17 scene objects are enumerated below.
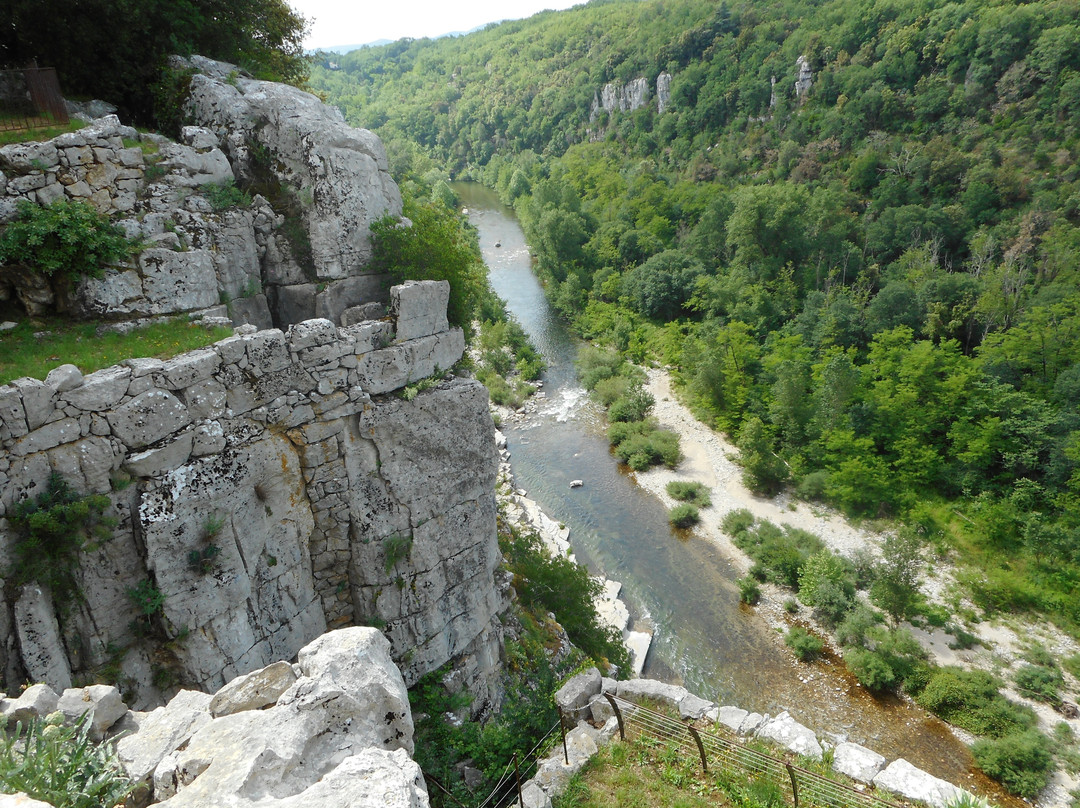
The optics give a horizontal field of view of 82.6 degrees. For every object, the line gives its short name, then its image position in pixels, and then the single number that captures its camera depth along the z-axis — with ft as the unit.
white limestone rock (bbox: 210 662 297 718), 19.75
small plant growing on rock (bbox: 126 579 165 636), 27.30
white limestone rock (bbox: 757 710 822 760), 30.94
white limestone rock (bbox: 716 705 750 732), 32.96
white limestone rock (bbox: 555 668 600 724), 35.32
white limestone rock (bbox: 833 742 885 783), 29.09
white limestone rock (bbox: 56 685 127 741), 20.15
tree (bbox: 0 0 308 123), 34.50
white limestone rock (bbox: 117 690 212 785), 17.94
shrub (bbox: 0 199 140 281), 27.22
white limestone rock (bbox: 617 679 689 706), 35.09
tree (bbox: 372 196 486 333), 37.24
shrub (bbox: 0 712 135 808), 14.80
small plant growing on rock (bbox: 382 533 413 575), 36.23
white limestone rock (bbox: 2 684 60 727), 18.95
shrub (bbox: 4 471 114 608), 24.27
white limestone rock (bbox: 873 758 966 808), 27.35
